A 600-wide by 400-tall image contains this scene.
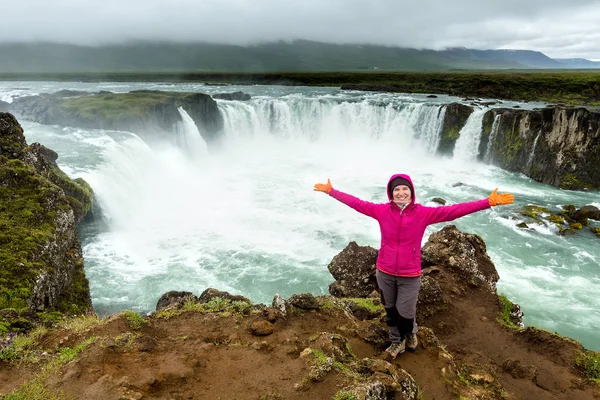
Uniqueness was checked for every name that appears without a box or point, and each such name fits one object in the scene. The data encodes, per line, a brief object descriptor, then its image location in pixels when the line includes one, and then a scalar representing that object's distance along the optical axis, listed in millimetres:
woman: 5148
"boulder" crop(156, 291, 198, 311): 8414
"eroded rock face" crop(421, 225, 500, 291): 9609
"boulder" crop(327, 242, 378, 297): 10141
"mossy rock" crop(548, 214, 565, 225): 21781
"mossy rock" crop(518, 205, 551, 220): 22578
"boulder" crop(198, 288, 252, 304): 8250
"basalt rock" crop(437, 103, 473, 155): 37219
